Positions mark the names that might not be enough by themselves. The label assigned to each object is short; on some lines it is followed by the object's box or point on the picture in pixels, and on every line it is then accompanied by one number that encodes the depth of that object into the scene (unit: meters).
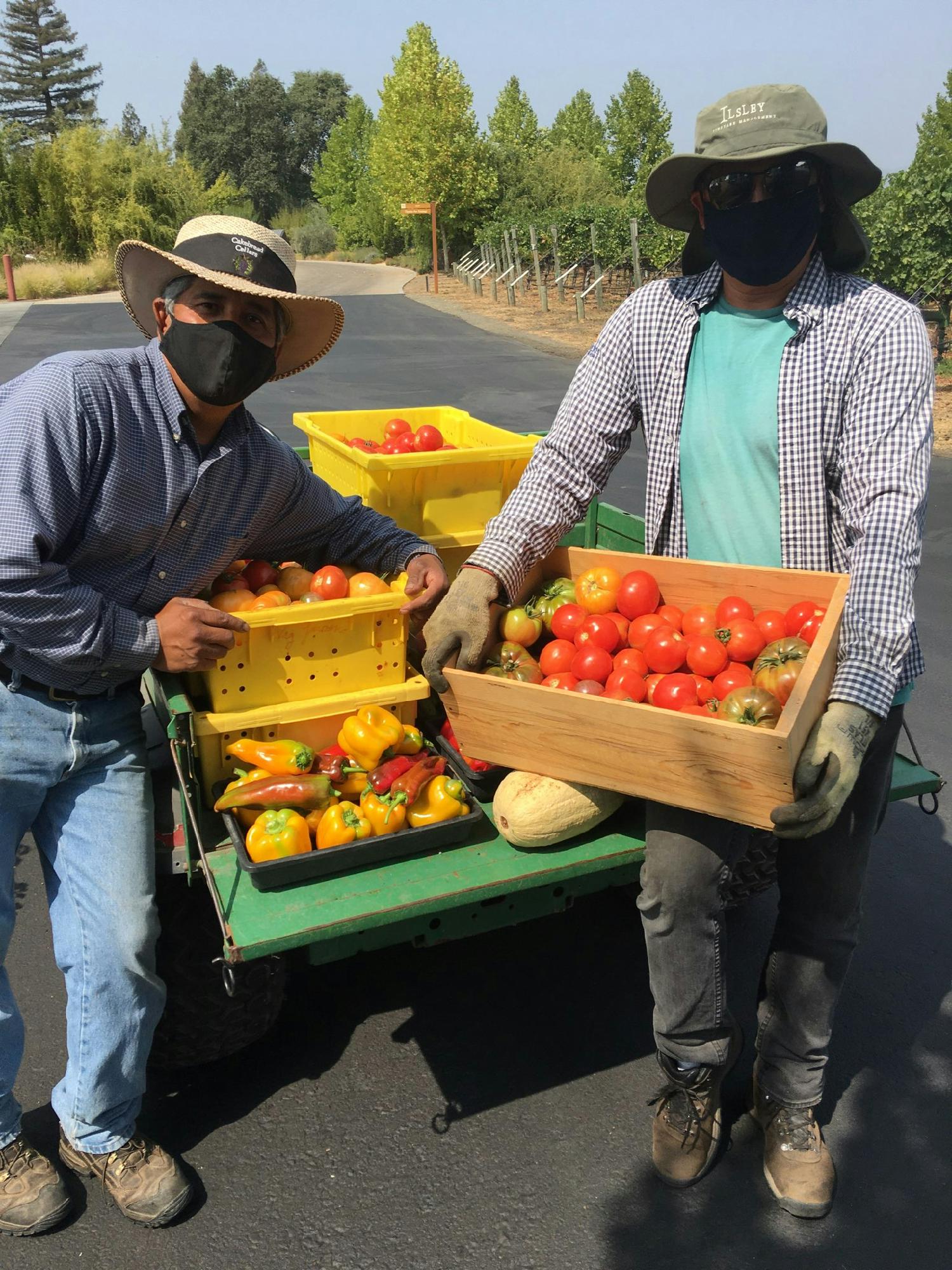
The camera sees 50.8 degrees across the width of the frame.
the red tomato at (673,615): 3.00
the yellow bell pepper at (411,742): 3.11
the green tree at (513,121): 59.38
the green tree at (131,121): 105.88
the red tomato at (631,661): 2.89
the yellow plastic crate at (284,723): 2.90
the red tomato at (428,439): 4.73
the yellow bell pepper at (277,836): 2.63
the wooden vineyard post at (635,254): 27.39
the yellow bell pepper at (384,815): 2.76
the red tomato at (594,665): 2.90
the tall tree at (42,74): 83.12
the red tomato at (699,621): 2.93
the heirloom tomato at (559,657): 3.00
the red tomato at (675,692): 2.72
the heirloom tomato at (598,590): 3.13
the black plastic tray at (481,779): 3.02
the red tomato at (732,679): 2.70
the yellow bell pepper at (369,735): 3.04
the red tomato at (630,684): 2.77
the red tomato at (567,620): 3.06
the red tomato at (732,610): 2.88
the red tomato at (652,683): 2.78
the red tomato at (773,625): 2.79
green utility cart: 2.50
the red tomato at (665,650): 2.88
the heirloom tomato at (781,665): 2.50
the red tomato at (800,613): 2.74
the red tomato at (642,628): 2.97
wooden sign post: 37.62
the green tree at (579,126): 62.66
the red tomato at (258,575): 3.30
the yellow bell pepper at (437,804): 2.82
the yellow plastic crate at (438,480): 4.16
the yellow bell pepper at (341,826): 2.72
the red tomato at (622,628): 3.04
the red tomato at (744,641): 2.79
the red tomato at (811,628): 2.69
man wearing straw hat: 2.58
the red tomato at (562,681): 2.84
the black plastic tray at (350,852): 2.55
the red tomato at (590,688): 2.79
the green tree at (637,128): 55.09
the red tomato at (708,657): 2.80
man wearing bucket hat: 2.54
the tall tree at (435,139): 48.81
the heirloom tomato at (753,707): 2.43
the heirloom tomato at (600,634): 2.98
